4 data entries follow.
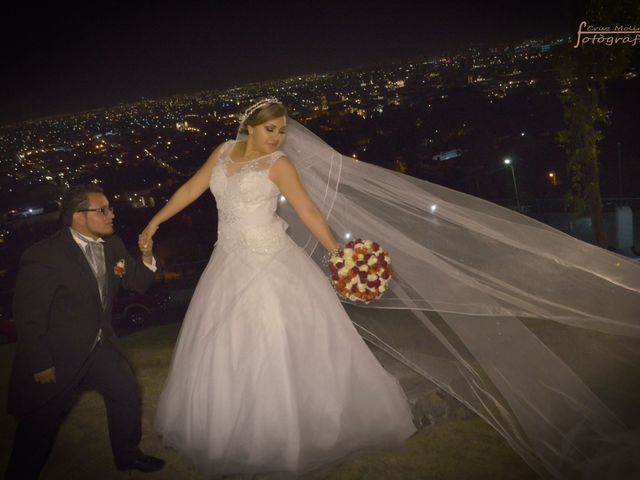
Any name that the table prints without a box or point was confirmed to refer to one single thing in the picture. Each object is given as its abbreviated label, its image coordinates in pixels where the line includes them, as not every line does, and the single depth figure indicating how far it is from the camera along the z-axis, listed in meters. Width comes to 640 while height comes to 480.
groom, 2.94
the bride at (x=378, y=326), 3.27
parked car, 16.20
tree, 8.23
